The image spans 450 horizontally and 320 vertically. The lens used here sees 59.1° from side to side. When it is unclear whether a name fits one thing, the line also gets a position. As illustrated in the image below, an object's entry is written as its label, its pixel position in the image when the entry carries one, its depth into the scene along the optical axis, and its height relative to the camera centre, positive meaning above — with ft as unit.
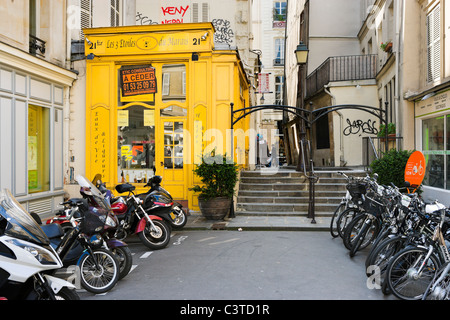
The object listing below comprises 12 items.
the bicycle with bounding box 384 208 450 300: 13.98 -3.66
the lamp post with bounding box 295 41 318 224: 31.91 +0.92
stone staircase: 34.22 -2.98
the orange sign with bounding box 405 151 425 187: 22.93 -0.49
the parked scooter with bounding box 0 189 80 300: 11.10 -2.81
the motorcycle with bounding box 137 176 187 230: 23.98 -2.27
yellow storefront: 34.65 +5.40
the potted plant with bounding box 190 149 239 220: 31.09 -1.95
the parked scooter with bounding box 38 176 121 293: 15.44 -3.40
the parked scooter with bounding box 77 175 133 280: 16.43 -2.78
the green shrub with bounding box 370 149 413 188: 28.89 -0.52
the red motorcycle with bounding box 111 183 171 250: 22.79 -3.48
